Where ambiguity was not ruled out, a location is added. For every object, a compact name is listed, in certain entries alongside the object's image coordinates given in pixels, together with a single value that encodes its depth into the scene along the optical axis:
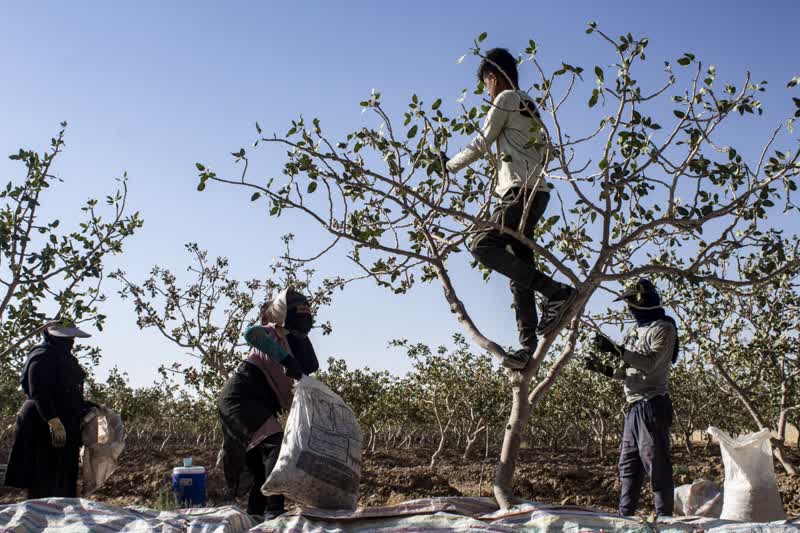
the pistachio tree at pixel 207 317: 11.42
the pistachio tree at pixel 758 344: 9.54
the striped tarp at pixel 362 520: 3.00
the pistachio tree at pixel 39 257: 6.29
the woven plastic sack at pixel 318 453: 3.69
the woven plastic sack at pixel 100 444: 5.64
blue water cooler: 5.73
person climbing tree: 3.67
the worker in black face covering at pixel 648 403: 4.43
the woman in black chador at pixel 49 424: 5.47
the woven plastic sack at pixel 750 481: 4.14
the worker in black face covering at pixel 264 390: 4.31
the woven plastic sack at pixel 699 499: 5.05
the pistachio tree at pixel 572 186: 3.63
